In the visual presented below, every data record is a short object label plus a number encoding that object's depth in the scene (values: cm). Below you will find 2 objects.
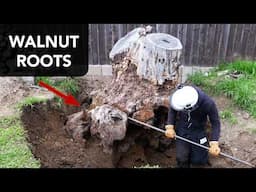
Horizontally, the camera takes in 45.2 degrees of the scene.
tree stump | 380
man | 344
